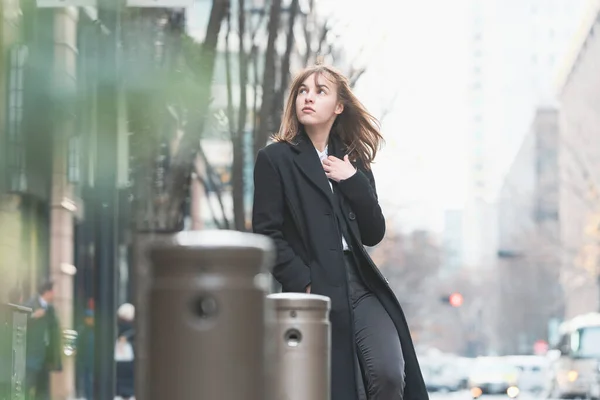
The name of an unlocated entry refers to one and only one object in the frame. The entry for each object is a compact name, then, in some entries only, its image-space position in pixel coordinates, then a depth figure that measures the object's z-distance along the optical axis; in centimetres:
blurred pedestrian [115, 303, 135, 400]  2048
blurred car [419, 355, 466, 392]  6981
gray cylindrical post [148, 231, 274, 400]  320
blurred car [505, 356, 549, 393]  5734
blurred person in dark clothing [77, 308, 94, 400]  2192
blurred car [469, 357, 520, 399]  5462
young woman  562
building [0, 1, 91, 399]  2088
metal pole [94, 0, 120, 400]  870
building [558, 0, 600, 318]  5638
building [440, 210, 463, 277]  18789
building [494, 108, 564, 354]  10762
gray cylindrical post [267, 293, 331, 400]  498
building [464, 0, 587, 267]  15188
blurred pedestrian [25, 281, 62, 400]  1510
